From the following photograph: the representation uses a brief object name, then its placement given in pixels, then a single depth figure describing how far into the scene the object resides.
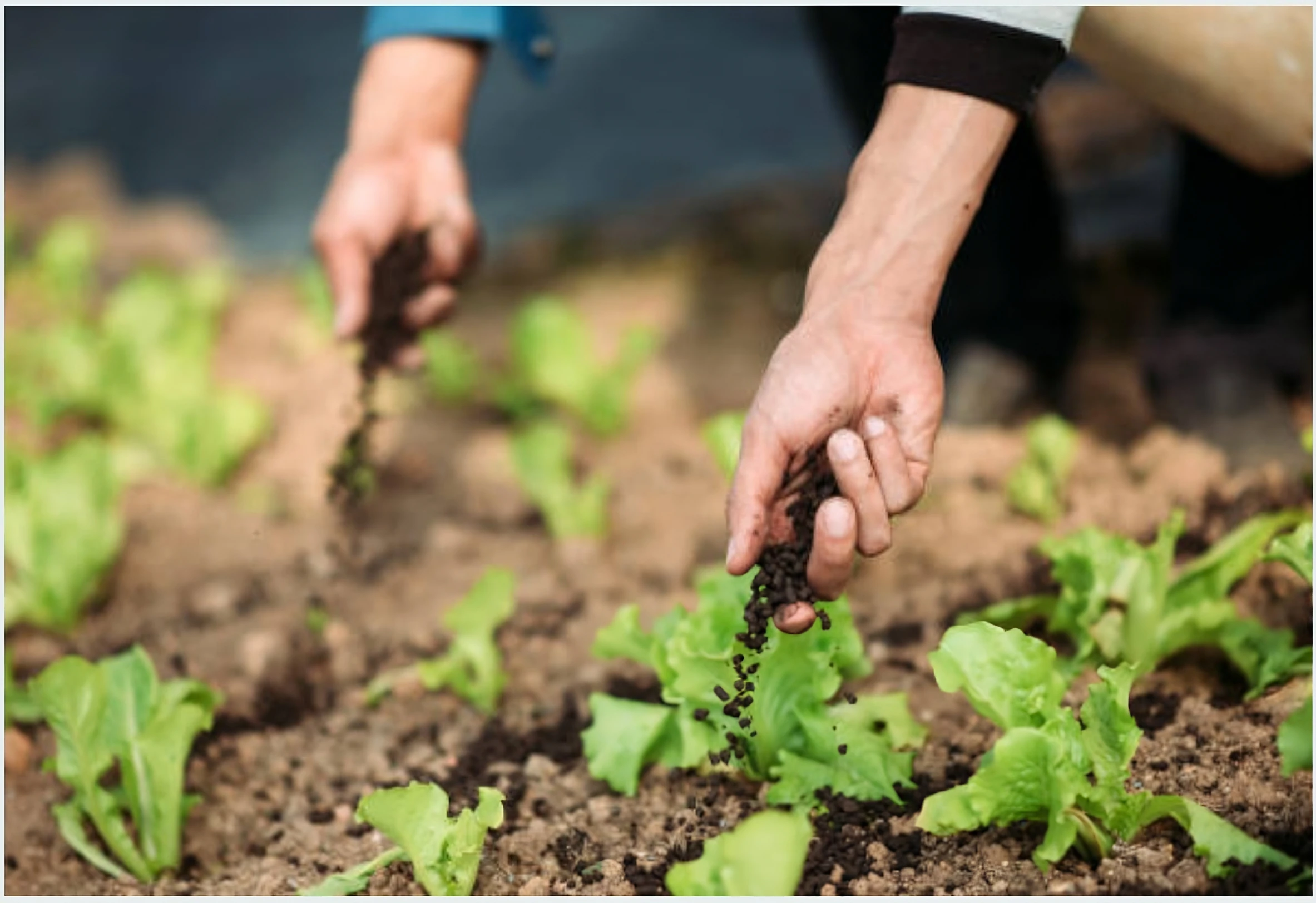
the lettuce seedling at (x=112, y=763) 1.59
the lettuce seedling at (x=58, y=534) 2.24
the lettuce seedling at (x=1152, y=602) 1.65
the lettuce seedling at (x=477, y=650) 1.84
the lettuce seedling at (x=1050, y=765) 1.28
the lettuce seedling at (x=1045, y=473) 2.18
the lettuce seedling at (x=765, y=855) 1.17
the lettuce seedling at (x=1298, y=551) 1.46
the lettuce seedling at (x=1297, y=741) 1.26
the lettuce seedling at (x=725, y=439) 2.07
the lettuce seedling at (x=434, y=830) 1.35
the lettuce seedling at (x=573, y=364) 2.84
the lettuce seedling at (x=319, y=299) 3.46
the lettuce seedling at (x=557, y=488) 2.39
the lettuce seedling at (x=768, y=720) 1.50
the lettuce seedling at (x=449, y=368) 3.06
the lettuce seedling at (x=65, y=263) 3.71
